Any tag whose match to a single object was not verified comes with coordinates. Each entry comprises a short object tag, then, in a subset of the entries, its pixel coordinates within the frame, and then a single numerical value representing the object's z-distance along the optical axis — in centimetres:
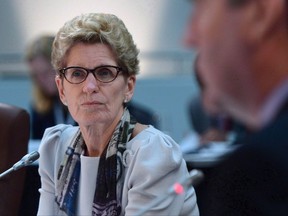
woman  328
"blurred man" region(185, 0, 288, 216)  189
